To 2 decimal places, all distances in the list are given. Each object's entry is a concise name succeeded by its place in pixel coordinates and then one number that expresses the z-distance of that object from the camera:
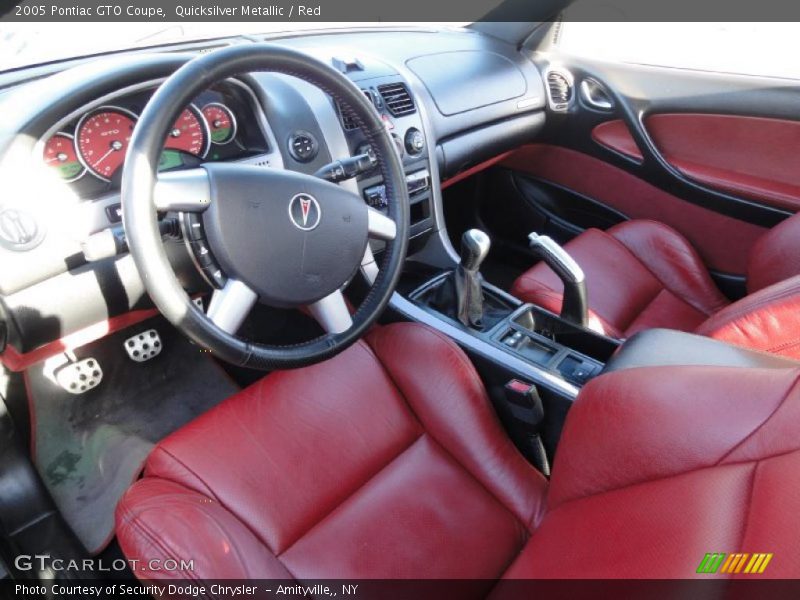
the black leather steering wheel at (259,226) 0.89
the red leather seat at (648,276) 1.64
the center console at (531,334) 1.33
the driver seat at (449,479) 0.64
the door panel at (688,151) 2.02
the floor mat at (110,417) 1.48
